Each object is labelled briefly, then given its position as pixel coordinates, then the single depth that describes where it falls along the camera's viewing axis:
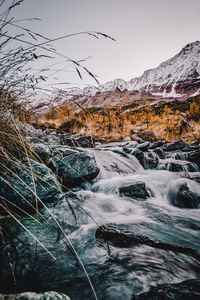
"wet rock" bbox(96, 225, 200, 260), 2.13
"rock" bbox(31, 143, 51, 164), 3.69
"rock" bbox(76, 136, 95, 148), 9.50
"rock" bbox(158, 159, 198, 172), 6.88
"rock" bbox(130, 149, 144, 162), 7.70
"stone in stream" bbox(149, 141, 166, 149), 11.57
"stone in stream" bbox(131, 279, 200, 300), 1.20
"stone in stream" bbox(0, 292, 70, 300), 1.03
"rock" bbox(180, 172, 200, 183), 5.51
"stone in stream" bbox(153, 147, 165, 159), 8.66
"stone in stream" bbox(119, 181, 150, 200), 4.30
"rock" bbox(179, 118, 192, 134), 14.88
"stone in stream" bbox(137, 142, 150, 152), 9.08
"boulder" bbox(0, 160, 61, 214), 2.48
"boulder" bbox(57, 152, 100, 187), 4.08
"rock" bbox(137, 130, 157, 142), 13.59
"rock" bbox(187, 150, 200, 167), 7.41
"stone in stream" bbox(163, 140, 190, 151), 10.16
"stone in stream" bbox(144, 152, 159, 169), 7.28
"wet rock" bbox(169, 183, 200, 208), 4.07
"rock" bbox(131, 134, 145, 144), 12.38
